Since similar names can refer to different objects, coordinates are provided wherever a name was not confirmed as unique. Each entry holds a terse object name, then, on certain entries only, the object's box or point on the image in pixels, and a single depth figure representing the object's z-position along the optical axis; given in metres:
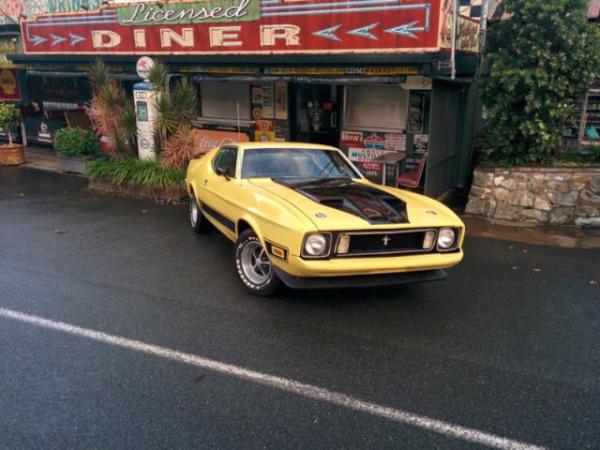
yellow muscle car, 4.52
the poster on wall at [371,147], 10.28
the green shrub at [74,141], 12.09
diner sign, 8.38
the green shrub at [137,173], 9.97
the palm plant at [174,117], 10.23
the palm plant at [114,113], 10.70
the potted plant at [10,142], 12.72
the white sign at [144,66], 10.35
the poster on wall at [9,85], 16.09
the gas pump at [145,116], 10.34
